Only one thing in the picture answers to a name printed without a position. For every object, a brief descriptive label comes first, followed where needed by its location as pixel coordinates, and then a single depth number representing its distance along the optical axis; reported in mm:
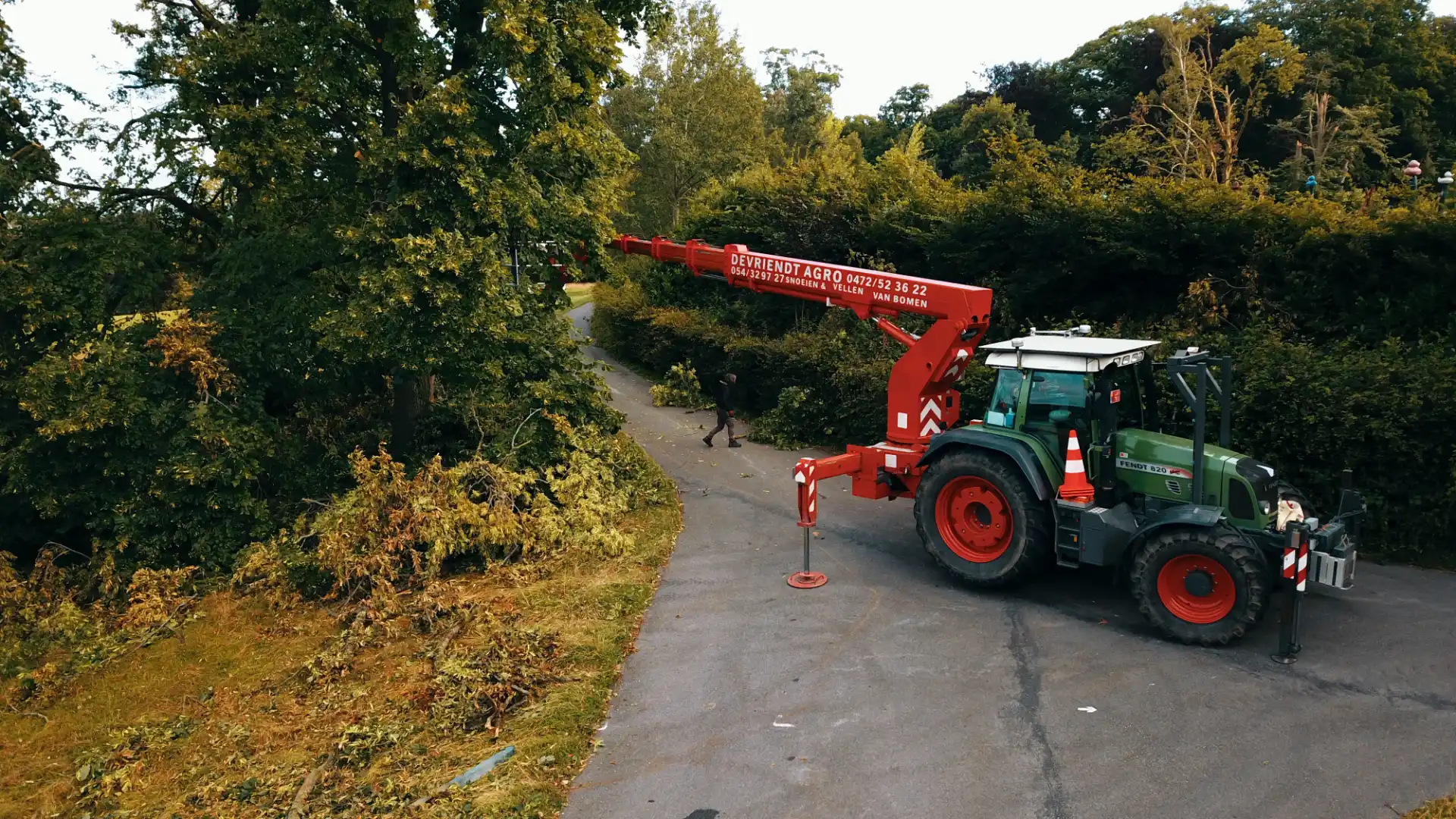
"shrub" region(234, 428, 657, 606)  10453
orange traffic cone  8406
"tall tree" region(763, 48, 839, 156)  44469
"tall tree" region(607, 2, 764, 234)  34719
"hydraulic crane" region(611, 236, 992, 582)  9617
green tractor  7699
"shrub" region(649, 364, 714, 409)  20047
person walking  15922
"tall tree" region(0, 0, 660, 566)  11914
